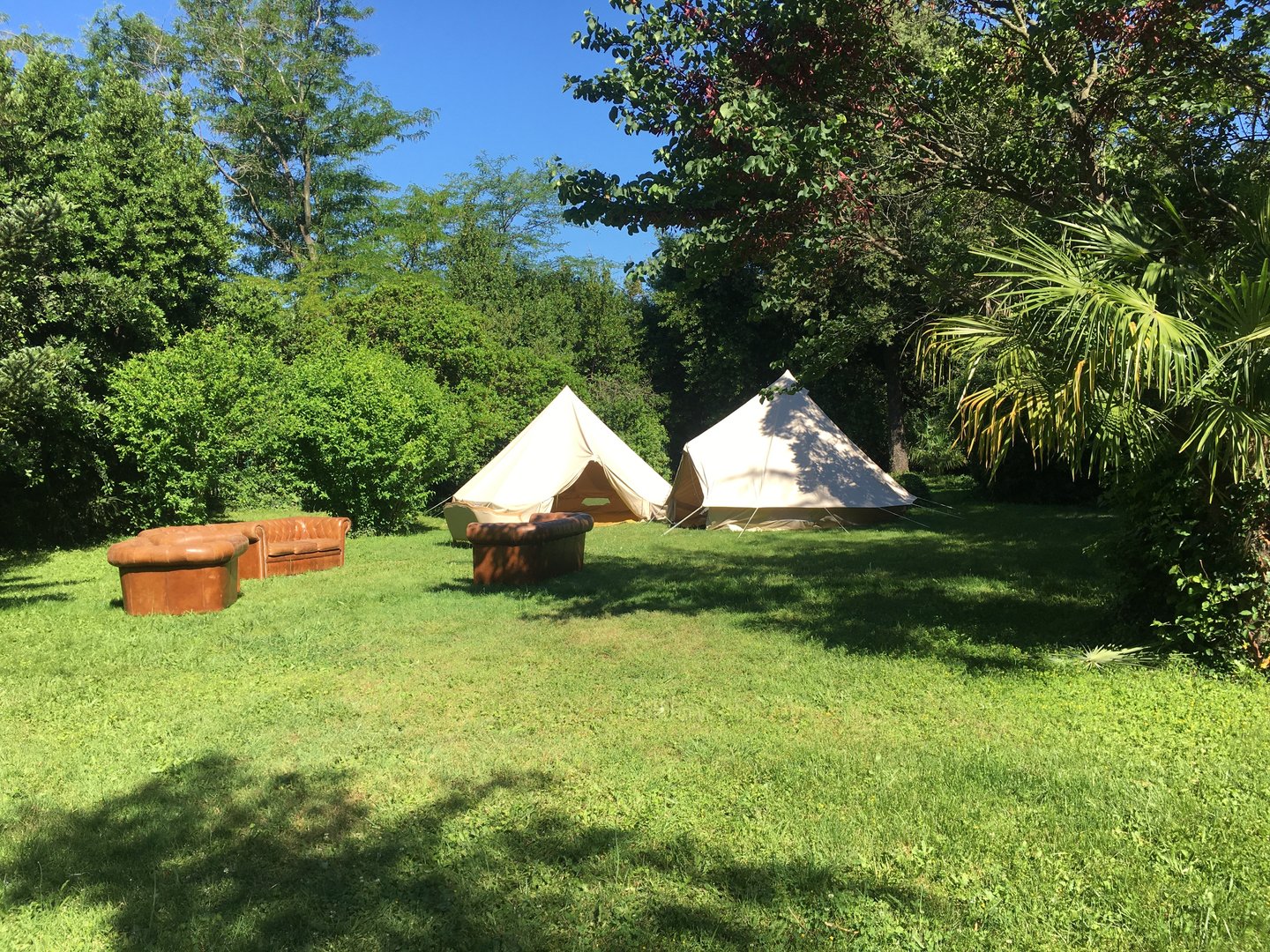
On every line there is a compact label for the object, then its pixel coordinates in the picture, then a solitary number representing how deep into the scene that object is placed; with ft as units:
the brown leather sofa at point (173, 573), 27.07
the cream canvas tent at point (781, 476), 53.36
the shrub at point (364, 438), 49.11
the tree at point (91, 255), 41.65
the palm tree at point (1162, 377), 15.78
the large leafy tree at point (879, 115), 21.15
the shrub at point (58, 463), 37.06
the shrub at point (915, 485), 63.41
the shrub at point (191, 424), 43.88
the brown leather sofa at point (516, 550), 32.86
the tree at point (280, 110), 88.84
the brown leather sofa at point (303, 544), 36.86
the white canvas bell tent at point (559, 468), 54.08
